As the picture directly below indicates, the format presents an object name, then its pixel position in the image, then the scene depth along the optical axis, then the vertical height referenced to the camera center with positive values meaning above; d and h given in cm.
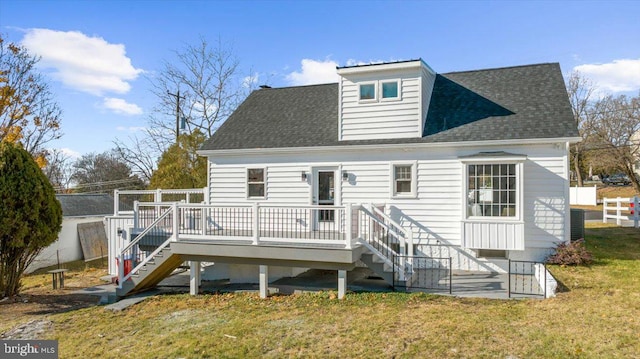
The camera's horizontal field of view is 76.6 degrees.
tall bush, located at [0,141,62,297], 1074 -74
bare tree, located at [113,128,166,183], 3048 +258
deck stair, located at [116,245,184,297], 1073 -225
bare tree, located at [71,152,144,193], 3995 +156
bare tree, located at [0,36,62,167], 2028 +444
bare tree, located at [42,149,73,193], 3694 +173
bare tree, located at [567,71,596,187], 3734 +821
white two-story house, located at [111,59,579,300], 1020 +43
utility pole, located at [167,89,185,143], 2712 +530
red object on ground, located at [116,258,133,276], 1236 -240
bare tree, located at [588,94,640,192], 3338 +478
